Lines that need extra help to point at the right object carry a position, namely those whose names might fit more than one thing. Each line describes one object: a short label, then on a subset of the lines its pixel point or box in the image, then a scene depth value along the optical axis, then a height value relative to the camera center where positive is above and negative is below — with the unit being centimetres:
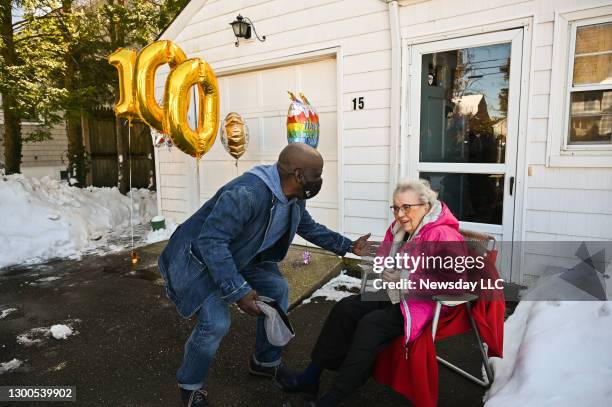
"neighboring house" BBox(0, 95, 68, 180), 1453 +3
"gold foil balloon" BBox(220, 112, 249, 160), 511 +28
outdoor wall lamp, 523 +174
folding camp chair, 207 -76
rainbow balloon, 442 +38
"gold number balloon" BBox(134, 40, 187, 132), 436 +90
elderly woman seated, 205 -92
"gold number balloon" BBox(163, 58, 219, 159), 418 +55
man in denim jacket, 202 -49
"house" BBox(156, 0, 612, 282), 344 +56
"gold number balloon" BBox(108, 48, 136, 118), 461 +92
